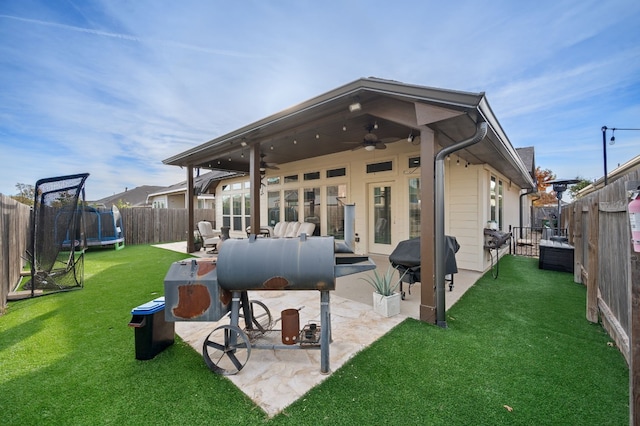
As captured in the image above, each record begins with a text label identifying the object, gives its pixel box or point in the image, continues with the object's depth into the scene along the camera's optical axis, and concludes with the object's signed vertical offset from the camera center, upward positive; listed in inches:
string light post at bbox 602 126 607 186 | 409.3 +112.8
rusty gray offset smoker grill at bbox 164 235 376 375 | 84.7 -19.6
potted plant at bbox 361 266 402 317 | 132.2 -42.5
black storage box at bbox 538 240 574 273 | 229.8 -38.5
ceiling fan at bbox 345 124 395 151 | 198.5 +58.7
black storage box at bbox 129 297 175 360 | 93.1 -40.7
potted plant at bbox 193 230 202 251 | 360.9 -35.8
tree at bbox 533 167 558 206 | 869.2 +80.5
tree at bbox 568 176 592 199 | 1030.4 +110.6
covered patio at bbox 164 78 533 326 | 119.8 +49.8
